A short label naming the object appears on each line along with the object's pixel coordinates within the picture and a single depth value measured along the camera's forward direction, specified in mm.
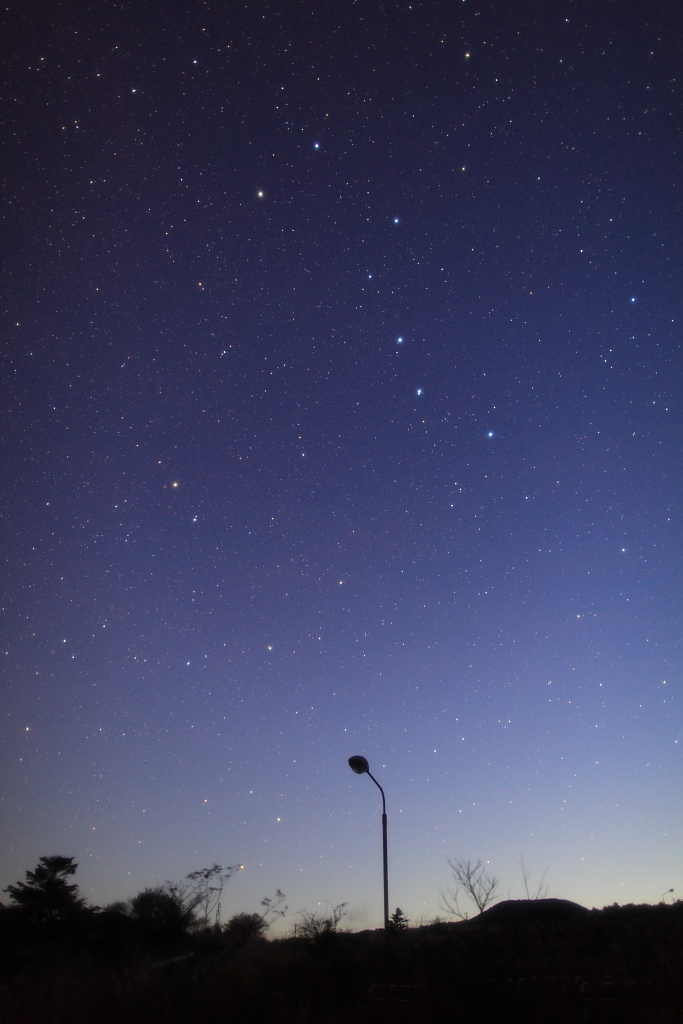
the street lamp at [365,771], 14320
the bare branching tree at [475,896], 17772
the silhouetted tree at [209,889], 20312
